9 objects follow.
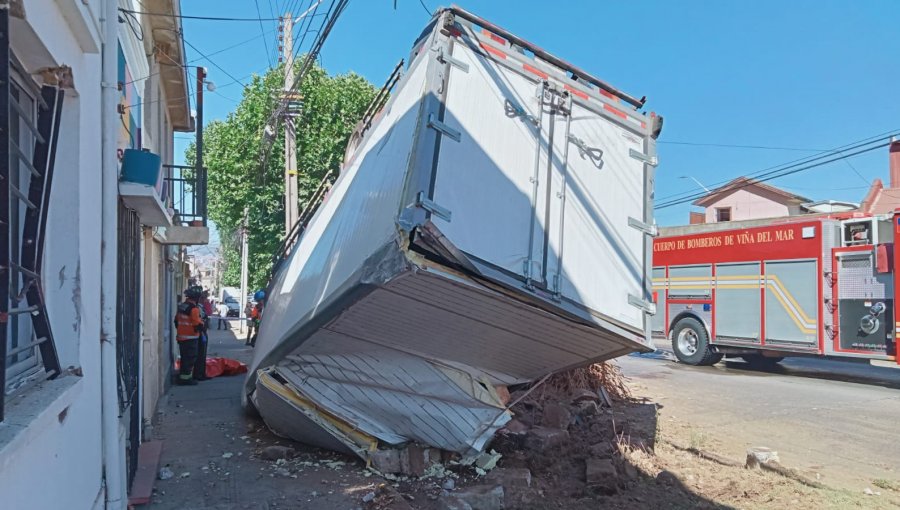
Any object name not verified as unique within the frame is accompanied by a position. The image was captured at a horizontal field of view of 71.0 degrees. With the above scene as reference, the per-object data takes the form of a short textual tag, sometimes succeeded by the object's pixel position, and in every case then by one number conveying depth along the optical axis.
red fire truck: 10.50
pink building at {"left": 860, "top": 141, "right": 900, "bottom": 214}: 24.61
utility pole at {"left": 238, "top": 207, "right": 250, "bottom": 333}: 24.66
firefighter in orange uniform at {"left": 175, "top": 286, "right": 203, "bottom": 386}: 9.57
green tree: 18.83
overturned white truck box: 4.09
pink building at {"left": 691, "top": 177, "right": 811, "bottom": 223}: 34.88
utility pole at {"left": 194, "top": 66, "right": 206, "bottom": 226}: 9.88
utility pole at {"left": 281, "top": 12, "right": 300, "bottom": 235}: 14.93
